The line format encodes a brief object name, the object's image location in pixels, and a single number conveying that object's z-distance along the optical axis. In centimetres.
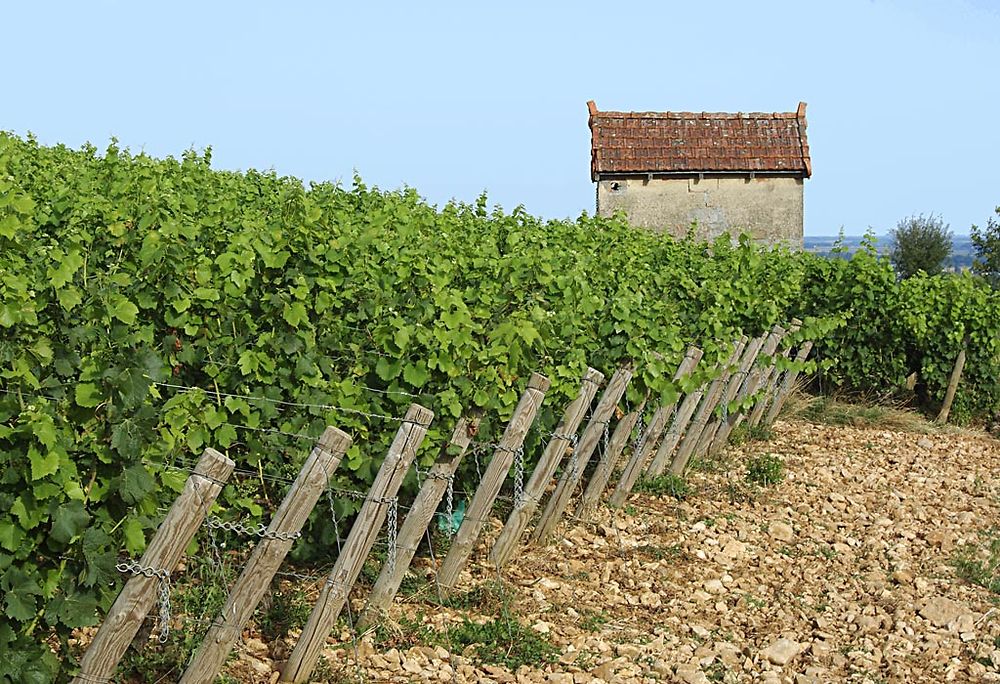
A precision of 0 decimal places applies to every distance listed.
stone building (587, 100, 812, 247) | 2388
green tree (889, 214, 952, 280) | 4656
